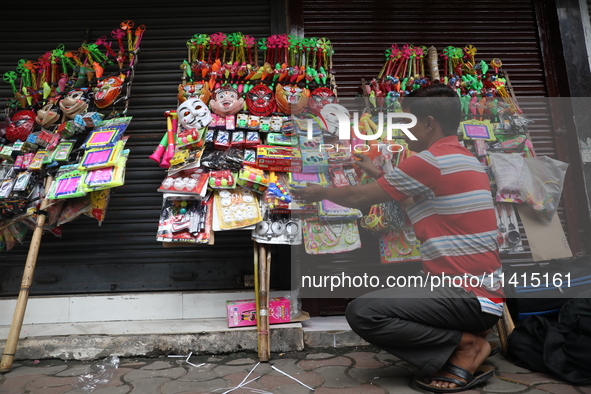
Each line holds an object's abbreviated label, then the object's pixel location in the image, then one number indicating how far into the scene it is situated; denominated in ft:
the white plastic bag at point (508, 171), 10.79
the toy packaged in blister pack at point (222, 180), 9.56
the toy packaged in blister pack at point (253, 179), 9.61
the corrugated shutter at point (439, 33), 13.24
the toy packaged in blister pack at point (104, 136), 10.06
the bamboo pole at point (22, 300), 8.56
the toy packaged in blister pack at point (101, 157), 9.70
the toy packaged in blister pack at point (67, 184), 9.61
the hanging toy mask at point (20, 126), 10.55
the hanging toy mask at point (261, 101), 10.59
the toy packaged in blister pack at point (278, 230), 9.59
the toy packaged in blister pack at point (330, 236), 10.39
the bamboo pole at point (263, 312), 8.95
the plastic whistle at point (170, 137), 9.78
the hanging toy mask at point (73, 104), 10.62
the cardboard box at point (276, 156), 9.90
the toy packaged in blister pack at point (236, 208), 9.45
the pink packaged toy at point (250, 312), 9.81
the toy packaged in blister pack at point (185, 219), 9.33
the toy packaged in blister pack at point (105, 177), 9.52
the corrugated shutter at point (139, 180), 11.87
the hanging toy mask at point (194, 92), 10.43
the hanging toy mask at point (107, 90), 10.73
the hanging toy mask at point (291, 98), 10.74
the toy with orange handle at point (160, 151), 9.84
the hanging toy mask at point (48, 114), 10.67
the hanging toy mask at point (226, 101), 10.35
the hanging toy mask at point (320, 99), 11.04
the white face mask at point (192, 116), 9.94
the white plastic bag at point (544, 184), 10.91
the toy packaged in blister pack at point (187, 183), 9.38
